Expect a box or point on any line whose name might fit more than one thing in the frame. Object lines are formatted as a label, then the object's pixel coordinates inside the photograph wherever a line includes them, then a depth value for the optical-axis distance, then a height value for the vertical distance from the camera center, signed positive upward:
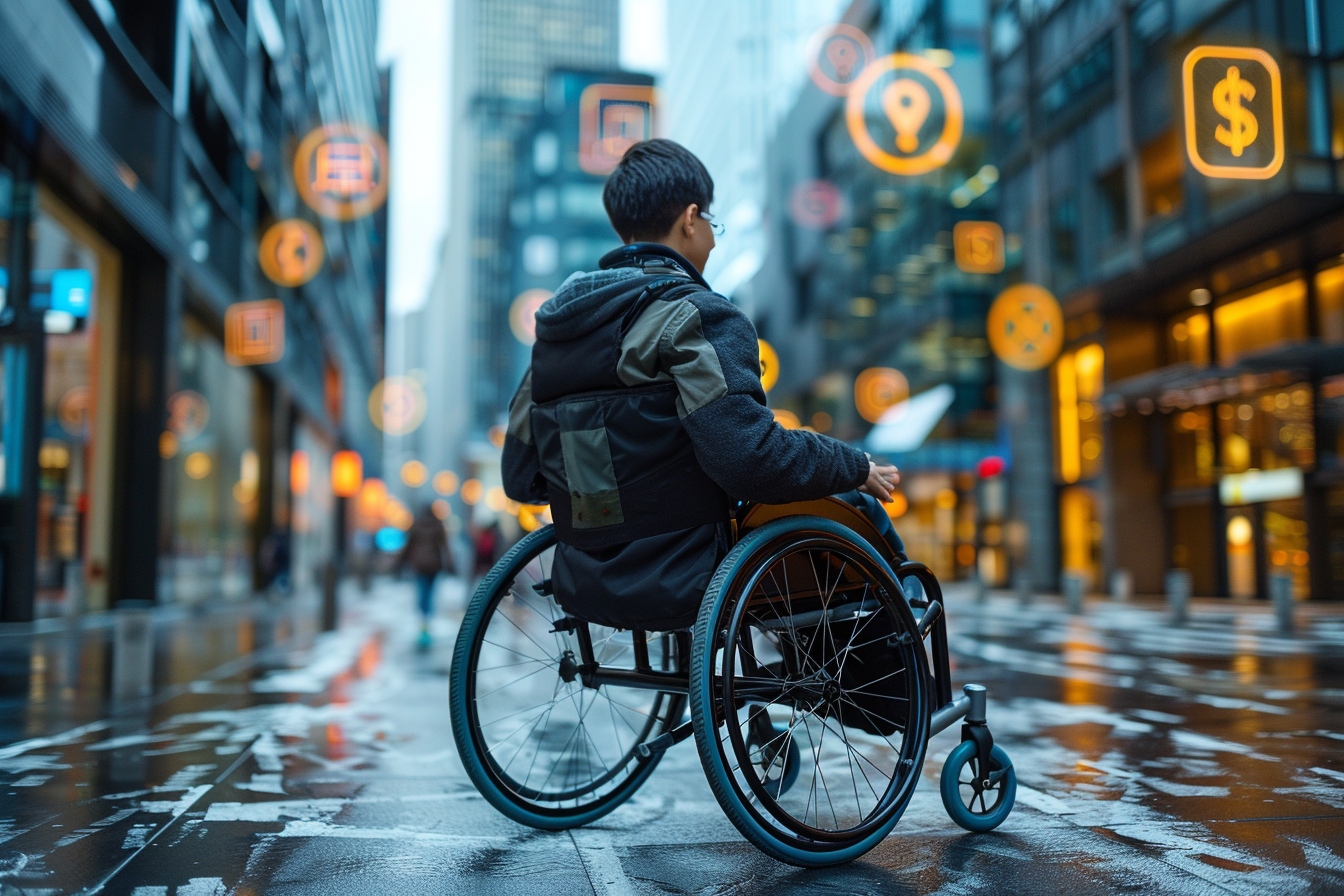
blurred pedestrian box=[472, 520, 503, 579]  19.06 -0.23
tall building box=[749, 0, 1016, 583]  31.81 +7.78
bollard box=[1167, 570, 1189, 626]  16.23 -0.93
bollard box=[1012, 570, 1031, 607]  21.98 -1.12
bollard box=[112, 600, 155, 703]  7.39 -1.05
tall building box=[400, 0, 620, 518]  136.50 +34.25
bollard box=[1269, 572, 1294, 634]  13.69 -0.85
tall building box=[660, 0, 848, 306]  54.16 +24.47
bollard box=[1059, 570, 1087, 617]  18.53 -1.03
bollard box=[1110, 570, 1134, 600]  22.73 -1.15
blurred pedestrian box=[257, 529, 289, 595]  26.03 -0.65
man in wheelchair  2.84 +0.22
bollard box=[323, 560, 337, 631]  13.41 -0.77
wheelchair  2.73 -0.39
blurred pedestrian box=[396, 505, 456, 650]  13.12 -0.26
